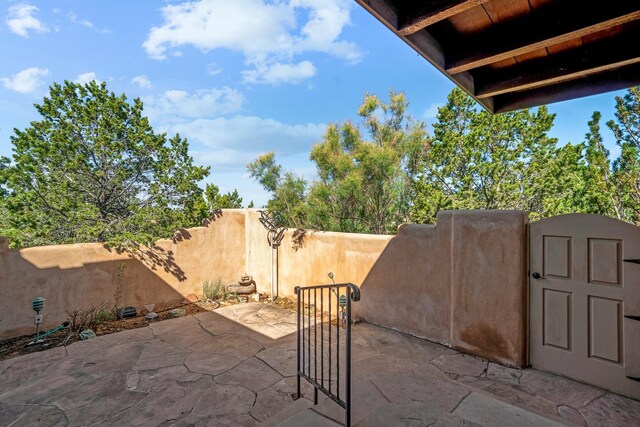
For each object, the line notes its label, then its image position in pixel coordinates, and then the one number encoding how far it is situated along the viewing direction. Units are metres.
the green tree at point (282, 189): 6.71
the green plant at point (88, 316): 4.63
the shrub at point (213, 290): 6.20
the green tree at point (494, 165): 7.37
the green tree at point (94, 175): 4.95
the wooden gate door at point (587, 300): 2.69
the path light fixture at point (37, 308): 4.22
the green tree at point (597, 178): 6.84
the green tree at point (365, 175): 6.30
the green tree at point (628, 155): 6.58
